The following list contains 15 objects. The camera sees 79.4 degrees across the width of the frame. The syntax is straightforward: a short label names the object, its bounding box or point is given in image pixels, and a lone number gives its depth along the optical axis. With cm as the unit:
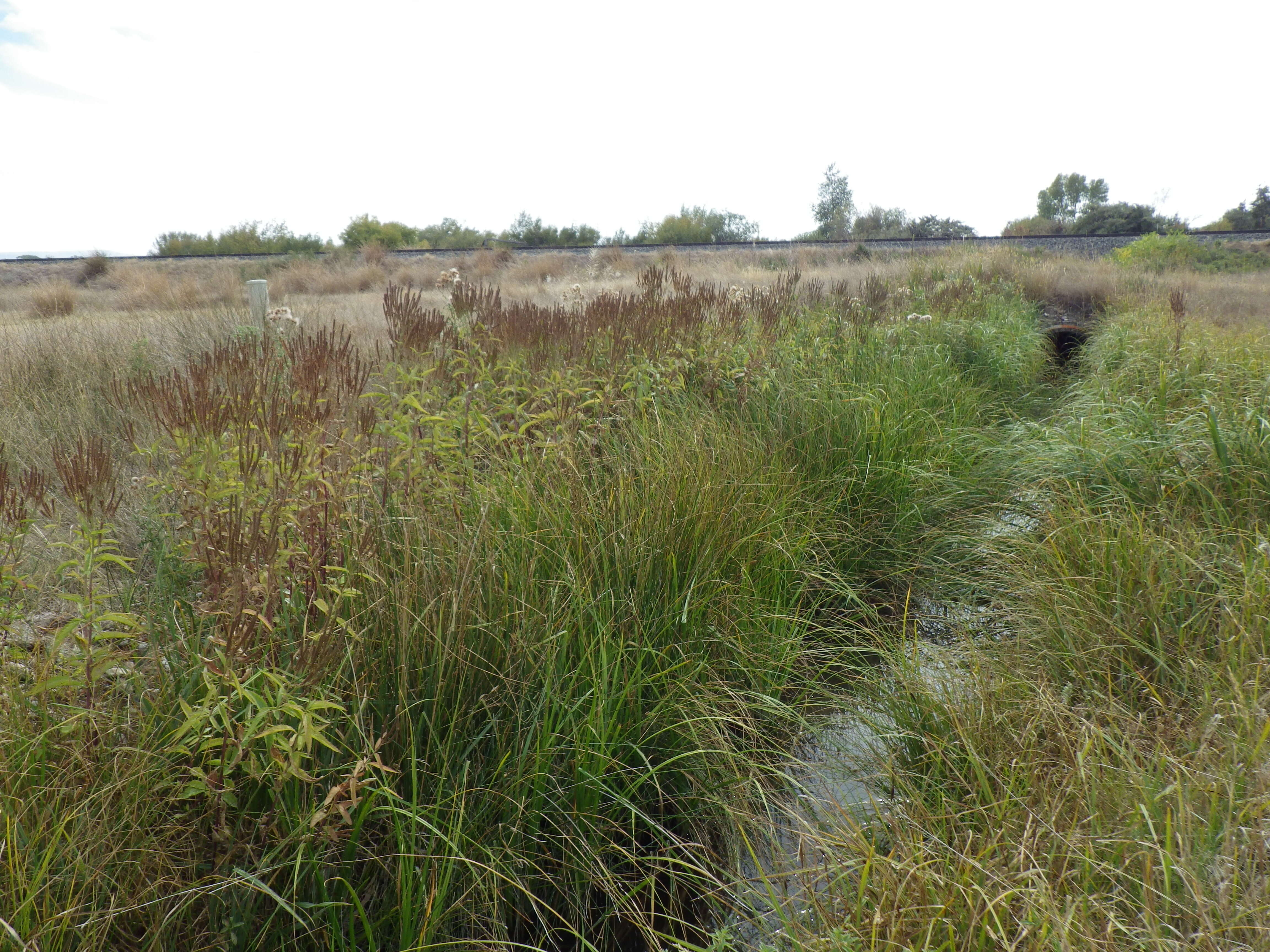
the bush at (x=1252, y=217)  3641
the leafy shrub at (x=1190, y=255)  2003
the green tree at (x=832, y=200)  4944
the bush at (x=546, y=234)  3778
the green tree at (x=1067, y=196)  5644
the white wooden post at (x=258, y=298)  774
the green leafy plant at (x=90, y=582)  150
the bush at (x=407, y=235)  3478
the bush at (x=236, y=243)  3180
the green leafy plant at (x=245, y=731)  137
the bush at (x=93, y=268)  2133
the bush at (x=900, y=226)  3581
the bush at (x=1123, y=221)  3347
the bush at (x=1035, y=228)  3731
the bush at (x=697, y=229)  3950
